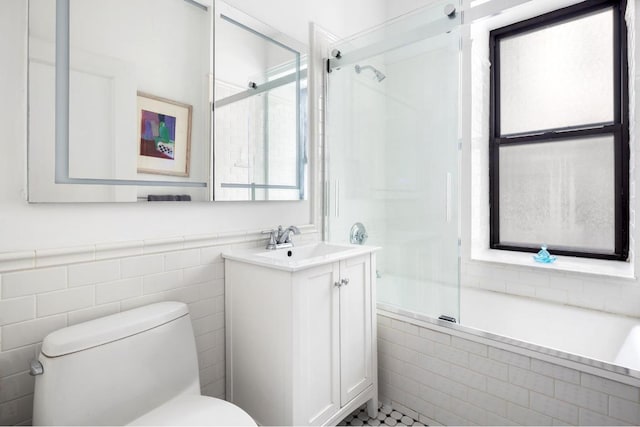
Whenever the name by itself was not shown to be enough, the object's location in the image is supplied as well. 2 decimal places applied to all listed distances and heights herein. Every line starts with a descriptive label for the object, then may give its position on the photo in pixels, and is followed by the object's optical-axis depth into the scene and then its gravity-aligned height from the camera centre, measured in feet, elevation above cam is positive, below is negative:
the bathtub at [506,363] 4.24 -2.28
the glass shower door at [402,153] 5.83 +1.28
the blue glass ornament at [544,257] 7.56 -0.94
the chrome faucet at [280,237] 5.72 -0.38
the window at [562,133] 7.14 +1.97
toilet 3.15 -1.71
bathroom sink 5.61 -0.64
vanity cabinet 4.33 -1.79
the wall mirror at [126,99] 3.57 +1.46
